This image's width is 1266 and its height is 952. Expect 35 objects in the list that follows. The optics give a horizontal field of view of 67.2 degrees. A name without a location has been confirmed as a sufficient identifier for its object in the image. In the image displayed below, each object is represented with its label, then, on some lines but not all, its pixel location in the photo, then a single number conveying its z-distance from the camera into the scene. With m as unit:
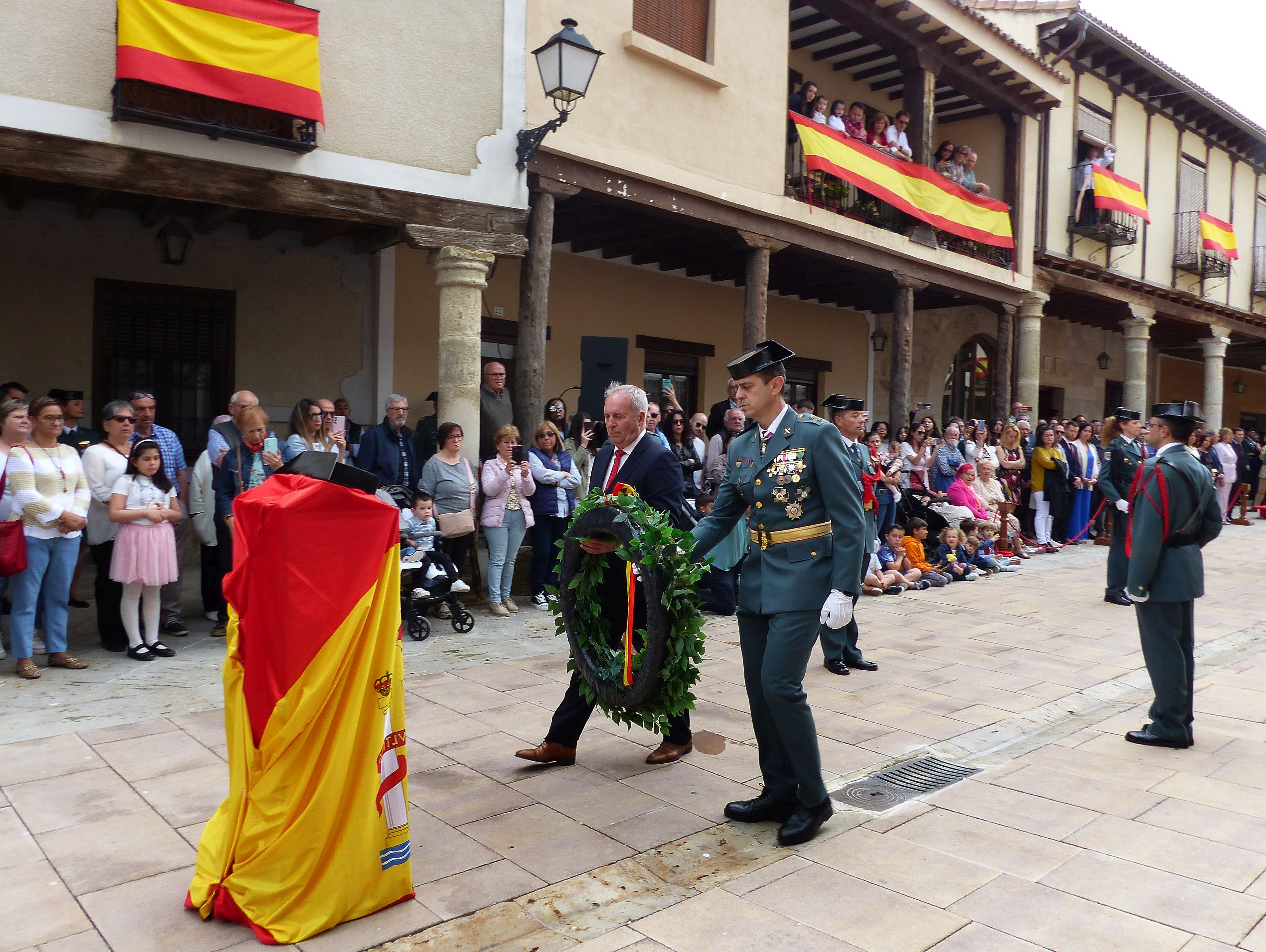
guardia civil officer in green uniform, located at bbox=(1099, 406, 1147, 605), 9.18
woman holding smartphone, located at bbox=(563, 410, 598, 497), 9.30
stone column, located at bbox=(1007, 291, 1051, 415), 16.75
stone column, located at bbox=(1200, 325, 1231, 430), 21.44
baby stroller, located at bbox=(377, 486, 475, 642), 7.18
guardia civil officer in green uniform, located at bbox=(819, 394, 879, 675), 6.38
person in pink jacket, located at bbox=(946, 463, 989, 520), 11.77
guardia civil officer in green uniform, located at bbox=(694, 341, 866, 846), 3.67
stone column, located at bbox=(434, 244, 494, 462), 8.77
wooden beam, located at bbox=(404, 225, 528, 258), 8.55
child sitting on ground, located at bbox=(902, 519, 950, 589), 10.30
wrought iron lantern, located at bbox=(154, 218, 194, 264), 9.55
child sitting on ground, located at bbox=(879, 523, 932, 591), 10.16
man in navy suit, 4.45
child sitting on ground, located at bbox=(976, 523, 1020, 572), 11.83
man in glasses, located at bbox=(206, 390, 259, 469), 7.13
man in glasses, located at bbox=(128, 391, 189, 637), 7.04
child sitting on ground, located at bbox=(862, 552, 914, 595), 9.59
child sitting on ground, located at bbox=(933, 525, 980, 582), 10.78
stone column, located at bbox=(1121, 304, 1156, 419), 19.02
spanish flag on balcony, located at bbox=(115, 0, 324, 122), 6.81
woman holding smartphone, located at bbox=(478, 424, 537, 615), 8.27
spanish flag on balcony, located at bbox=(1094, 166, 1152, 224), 17.23
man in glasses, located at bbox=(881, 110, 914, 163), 13.73
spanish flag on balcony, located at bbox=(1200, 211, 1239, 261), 20.16
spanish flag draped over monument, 2.94
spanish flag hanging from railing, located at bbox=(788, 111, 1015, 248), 11.77
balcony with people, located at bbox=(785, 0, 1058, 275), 12.60
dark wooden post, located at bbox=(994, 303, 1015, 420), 16.00
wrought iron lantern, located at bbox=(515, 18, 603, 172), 7.88
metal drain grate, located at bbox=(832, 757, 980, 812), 4.15
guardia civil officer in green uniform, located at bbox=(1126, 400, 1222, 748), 4.97
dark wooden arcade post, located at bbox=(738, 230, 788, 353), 11.66
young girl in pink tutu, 6.41
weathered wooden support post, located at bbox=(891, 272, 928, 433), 14.05
